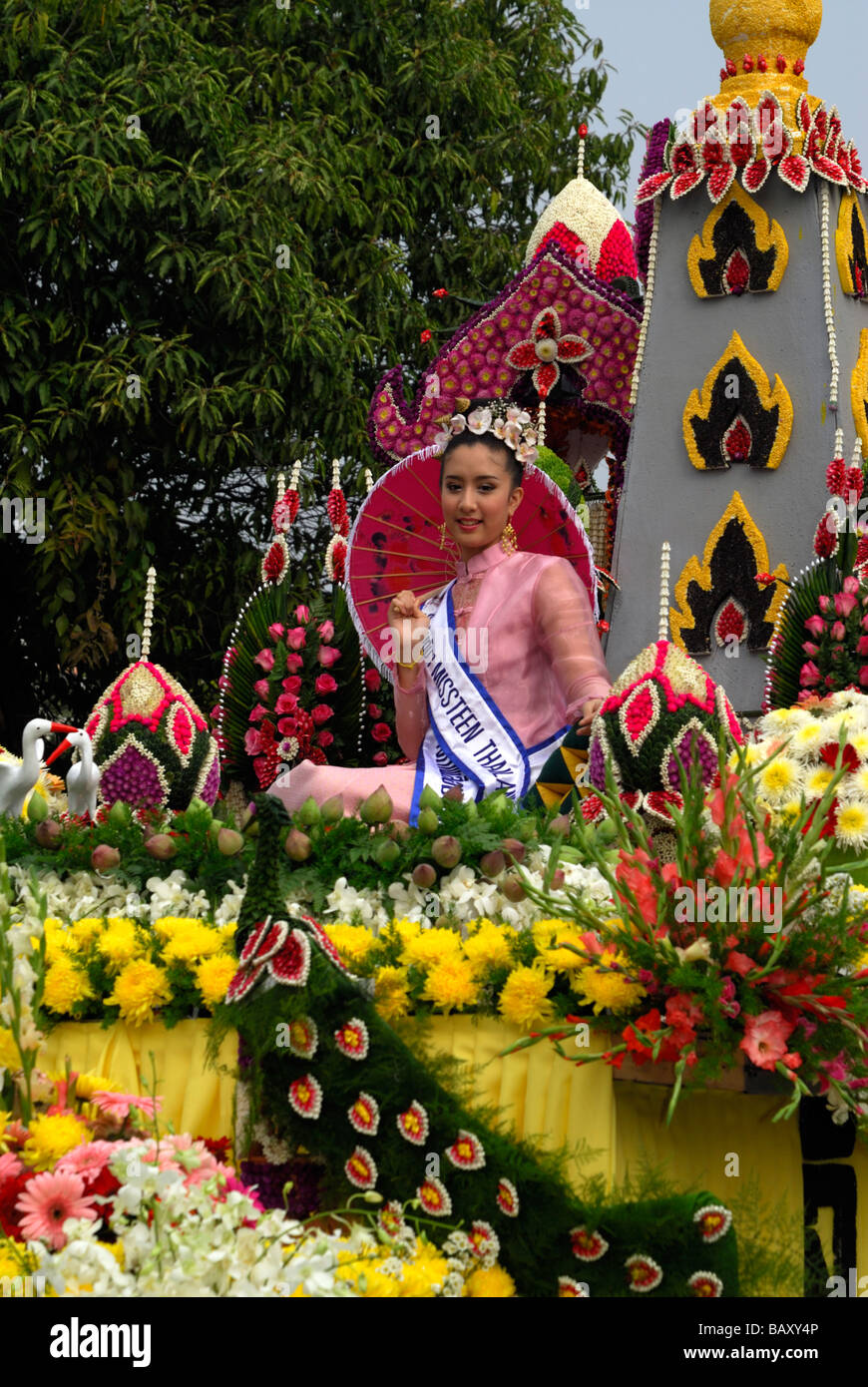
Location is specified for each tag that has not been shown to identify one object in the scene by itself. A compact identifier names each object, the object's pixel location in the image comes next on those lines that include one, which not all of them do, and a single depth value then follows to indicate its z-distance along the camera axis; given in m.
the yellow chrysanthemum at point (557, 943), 4.08
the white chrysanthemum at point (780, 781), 5.37
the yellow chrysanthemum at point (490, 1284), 3.51
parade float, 3.44
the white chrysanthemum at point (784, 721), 5.59
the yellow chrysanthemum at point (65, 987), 4.46
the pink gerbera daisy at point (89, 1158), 3.22
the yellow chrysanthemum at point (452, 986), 4.23
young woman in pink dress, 6.43
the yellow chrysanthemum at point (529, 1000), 4.11
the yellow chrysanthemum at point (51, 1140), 3.38
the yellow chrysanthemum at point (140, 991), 4.43
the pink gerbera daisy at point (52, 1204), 3.11
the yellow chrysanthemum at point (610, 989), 3.87
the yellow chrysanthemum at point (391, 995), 4.26
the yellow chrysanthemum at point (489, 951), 4.29
